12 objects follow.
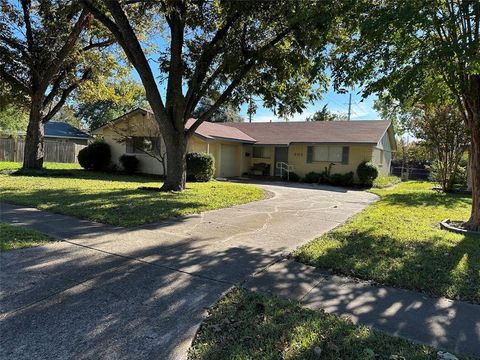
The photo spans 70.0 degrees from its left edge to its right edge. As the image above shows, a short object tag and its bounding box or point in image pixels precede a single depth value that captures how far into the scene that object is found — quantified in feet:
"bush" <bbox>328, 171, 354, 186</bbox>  62.08
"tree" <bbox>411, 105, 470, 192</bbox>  44.86
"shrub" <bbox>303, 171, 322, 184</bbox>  65.49
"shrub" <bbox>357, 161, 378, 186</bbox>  59.36
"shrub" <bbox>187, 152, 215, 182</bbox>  53.62
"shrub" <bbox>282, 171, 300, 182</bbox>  68.39
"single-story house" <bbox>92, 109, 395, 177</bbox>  63.72
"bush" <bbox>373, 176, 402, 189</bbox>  61.82
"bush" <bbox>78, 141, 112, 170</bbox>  68.95
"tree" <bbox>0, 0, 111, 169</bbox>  51.31
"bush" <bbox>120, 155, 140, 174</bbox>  67.26
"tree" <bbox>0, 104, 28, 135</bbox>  134.58
